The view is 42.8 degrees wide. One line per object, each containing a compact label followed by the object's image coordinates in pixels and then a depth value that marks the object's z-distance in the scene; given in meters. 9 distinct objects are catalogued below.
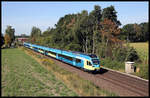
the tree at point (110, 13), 58.03
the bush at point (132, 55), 34.06
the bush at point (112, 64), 31.64
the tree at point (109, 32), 48.59
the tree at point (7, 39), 119.63
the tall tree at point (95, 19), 47.84
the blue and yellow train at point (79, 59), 26.75
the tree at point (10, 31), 137.79
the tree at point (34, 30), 161.12
